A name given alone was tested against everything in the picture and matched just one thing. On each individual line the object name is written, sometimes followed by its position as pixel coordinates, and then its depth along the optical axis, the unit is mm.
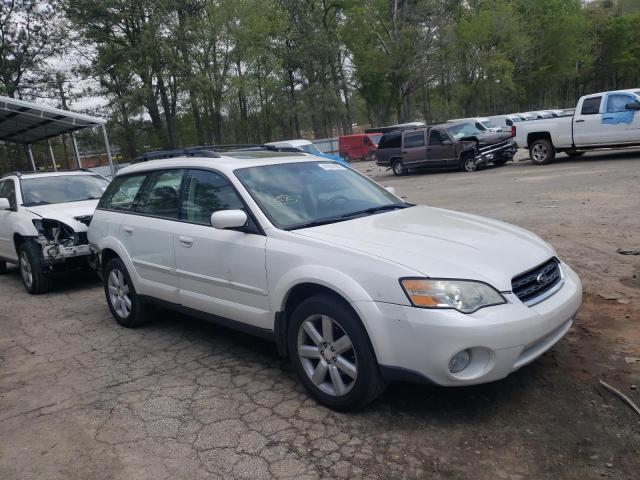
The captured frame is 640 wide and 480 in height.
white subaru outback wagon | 2936
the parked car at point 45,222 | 6953
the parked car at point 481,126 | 18766
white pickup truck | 14305
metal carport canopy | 10909
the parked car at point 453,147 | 18266
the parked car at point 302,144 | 17797
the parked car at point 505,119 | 28438
